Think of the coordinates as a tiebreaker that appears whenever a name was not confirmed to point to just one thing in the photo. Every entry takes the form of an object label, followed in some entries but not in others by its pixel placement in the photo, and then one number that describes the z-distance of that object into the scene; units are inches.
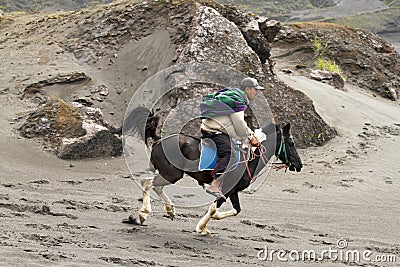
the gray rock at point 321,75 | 1282.2
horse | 499.6
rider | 493.7
